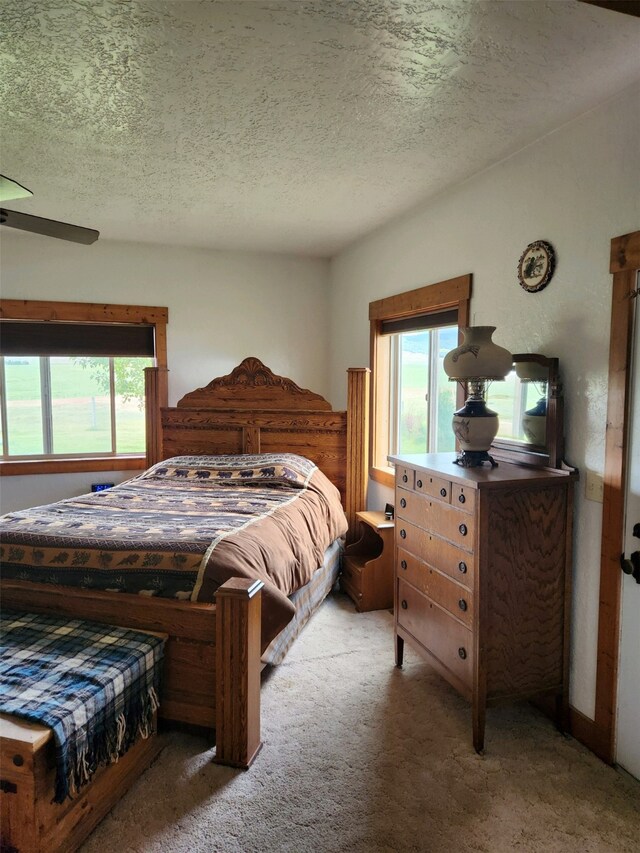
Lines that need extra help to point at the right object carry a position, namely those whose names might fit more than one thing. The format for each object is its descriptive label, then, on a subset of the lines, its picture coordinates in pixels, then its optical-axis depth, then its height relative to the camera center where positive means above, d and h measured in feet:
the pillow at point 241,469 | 11.62 -1.67
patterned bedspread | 7.16 -2.11
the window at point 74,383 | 13.96 +0.32
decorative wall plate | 7.59 +1.90
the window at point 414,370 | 10.45 +0.60
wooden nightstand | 10.95 -3.75
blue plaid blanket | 5.19 -3.05
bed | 6.52 -2.32
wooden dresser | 6.74 -2.41
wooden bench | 4.85 -3.70
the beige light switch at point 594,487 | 6.84 -1.17
